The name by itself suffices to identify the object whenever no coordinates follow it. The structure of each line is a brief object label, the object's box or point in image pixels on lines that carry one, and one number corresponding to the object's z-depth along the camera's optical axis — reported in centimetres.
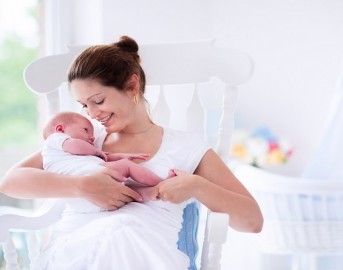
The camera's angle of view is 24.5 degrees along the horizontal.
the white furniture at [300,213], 274
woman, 185
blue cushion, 211
